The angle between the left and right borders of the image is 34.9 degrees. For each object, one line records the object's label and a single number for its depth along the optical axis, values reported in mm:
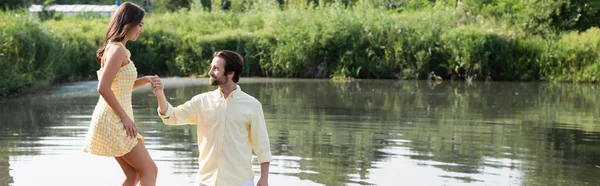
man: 5055
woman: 5402
